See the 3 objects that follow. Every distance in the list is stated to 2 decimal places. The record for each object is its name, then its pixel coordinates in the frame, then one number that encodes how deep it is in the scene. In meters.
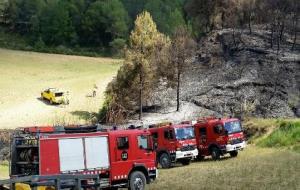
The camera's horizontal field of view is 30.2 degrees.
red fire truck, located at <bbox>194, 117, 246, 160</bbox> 34.53
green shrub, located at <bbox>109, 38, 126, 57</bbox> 111.91
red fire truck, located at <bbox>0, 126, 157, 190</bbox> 21.55
